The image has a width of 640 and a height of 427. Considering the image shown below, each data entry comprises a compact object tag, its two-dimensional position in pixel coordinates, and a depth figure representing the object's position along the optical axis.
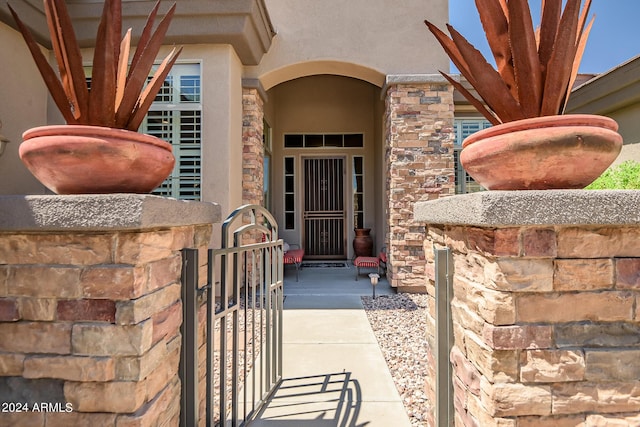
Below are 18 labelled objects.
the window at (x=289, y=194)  9.22
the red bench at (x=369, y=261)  6.80
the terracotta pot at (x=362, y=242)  8.62
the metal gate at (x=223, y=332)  1.59
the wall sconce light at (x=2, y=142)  4.45
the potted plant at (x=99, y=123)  1.27
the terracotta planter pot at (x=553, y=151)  1.19
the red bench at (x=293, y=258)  7.14
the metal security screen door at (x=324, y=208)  9.30
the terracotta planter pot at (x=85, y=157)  1.26
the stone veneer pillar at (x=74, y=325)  1.24
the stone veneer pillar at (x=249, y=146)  5.91
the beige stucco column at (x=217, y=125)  5.27
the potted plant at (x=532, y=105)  1.21
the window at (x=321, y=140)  9.21
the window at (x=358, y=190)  9.16
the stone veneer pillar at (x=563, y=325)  1.18
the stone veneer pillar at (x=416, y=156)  5.81
